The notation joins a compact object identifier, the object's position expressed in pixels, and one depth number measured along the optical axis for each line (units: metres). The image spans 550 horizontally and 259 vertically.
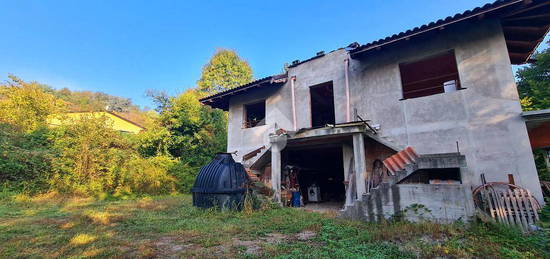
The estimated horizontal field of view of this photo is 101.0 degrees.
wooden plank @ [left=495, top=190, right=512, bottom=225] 4.57
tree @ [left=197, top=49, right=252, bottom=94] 23.34
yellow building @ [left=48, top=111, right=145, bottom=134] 26.71
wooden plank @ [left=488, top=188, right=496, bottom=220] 4.75
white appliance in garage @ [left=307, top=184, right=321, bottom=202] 9.97
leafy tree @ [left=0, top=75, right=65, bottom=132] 13.84
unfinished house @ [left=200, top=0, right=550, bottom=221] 5.29
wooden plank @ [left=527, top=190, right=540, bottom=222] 4.42
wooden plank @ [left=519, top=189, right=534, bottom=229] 4.45
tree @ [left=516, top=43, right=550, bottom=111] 10.12
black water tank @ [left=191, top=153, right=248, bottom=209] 7.08
